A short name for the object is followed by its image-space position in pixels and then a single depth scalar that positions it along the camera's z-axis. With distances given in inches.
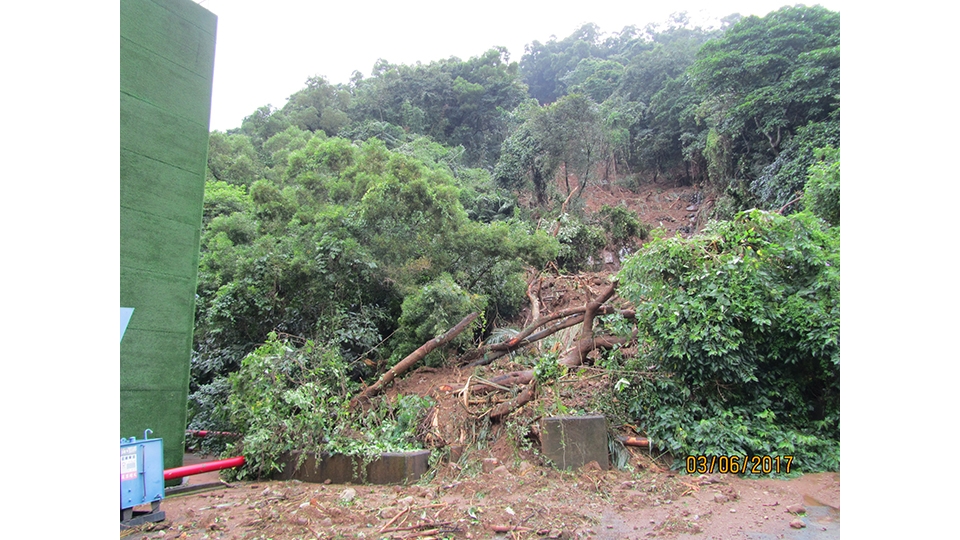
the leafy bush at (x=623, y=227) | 591.5
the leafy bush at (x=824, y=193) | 268.1
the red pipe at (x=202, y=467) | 201.3
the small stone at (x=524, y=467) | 203.2
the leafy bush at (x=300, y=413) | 223.9
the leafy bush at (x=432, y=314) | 315.3
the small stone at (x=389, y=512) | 165.6
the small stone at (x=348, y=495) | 183.9
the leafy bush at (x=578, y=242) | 548.4
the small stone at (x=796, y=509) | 162.6
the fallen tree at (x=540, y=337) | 239.5
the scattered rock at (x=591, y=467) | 200.6
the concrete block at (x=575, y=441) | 203.6
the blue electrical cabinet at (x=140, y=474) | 163.5
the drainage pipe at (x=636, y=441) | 213.0
